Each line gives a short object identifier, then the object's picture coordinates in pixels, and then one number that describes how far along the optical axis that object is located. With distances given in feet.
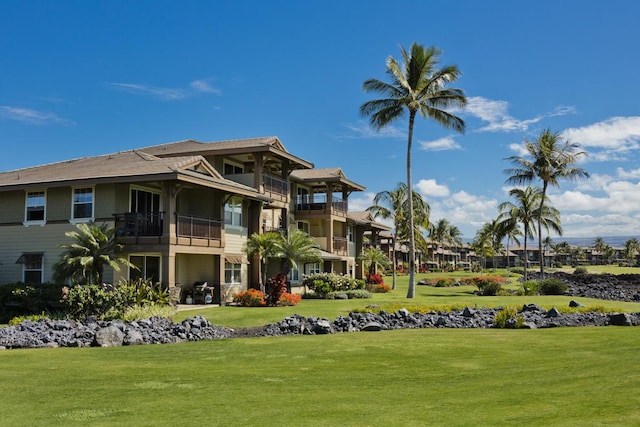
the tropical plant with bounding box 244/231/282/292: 102.58
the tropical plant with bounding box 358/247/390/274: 165.58
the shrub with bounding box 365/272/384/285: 159.84
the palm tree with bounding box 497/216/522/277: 215.10
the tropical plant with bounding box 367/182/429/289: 184.65
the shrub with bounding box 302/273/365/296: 122.62
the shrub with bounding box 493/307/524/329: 61.61
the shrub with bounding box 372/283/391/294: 147.43
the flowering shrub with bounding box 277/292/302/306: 93.25
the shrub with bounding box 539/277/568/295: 136.05
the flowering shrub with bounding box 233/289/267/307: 92.94
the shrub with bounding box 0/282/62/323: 75.18
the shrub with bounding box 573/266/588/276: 244.55
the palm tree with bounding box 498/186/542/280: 189.37
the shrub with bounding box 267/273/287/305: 91.61
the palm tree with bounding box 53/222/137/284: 74.18
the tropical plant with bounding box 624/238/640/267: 521.41
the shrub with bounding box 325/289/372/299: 118.42
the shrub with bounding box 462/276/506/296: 131.54
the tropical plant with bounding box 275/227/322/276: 106.32
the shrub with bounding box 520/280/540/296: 129.70
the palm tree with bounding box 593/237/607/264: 598.75
